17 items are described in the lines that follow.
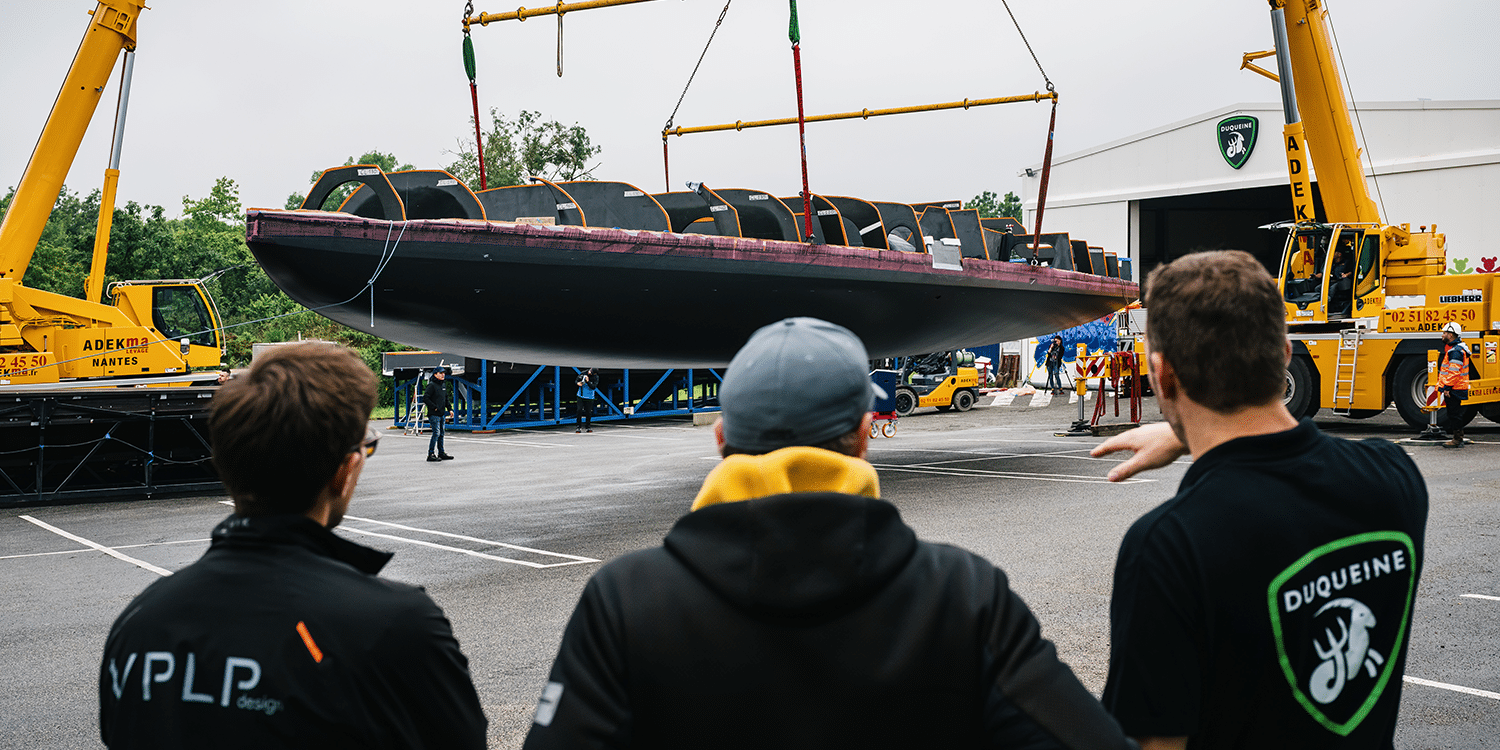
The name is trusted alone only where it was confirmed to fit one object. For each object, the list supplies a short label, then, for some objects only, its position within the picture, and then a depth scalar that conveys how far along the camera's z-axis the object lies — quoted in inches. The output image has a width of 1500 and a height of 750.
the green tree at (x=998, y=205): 4217.5
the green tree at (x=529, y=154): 1968.5
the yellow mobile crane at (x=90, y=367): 479.5
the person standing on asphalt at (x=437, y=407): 704.4
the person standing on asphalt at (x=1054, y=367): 1248.8
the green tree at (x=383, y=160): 2428.6
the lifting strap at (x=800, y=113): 333.4
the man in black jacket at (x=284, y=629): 59.5
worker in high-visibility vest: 542.9
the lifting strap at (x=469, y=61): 344.5
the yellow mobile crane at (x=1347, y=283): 613.6
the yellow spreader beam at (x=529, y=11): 371.9
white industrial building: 1116.5
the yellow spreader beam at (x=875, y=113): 492.7
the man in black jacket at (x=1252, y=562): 61.8
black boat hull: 305.1
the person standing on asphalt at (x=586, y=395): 967.0
